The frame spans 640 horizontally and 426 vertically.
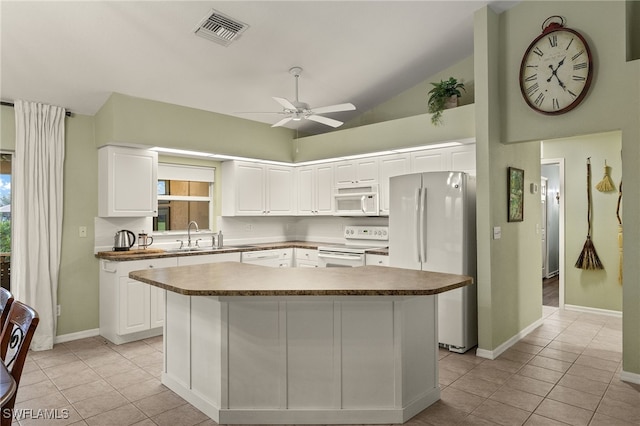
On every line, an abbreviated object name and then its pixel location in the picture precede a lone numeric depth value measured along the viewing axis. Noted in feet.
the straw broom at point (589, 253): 17.39
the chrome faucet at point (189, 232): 17.30
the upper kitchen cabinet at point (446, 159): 14.57
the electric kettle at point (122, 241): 14.82
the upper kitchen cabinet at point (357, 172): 17.44
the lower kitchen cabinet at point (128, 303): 13.70
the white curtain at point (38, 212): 13.15
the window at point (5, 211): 13.71
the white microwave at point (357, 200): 17.24
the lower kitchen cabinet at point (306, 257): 18.29
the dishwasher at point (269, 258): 17.34
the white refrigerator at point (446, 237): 12.67
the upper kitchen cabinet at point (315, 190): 19.13
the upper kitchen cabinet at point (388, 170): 16.43
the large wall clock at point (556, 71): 11.22
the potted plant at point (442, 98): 14.37
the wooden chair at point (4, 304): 5.79
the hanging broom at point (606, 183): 16.94
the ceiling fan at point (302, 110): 12.01
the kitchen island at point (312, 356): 8.40
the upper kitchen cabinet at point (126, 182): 14.39
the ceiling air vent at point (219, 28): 10.99
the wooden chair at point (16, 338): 4.51
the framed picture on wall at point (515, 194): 13.28
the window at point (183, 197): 17.24
